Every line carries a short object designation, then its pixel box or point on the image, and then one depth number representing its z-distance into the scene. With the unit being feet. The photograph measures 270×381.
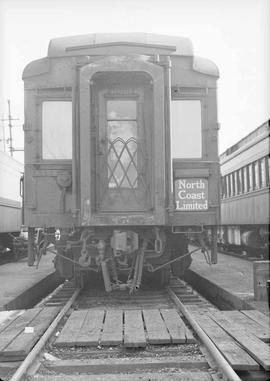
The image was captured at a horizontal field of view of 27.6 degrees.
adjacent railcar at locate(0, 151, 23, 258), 57.13
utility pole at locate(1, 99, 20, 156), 130.21
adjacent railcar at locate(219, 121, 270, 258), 45.03
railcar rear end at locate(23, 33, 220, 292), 25.63
